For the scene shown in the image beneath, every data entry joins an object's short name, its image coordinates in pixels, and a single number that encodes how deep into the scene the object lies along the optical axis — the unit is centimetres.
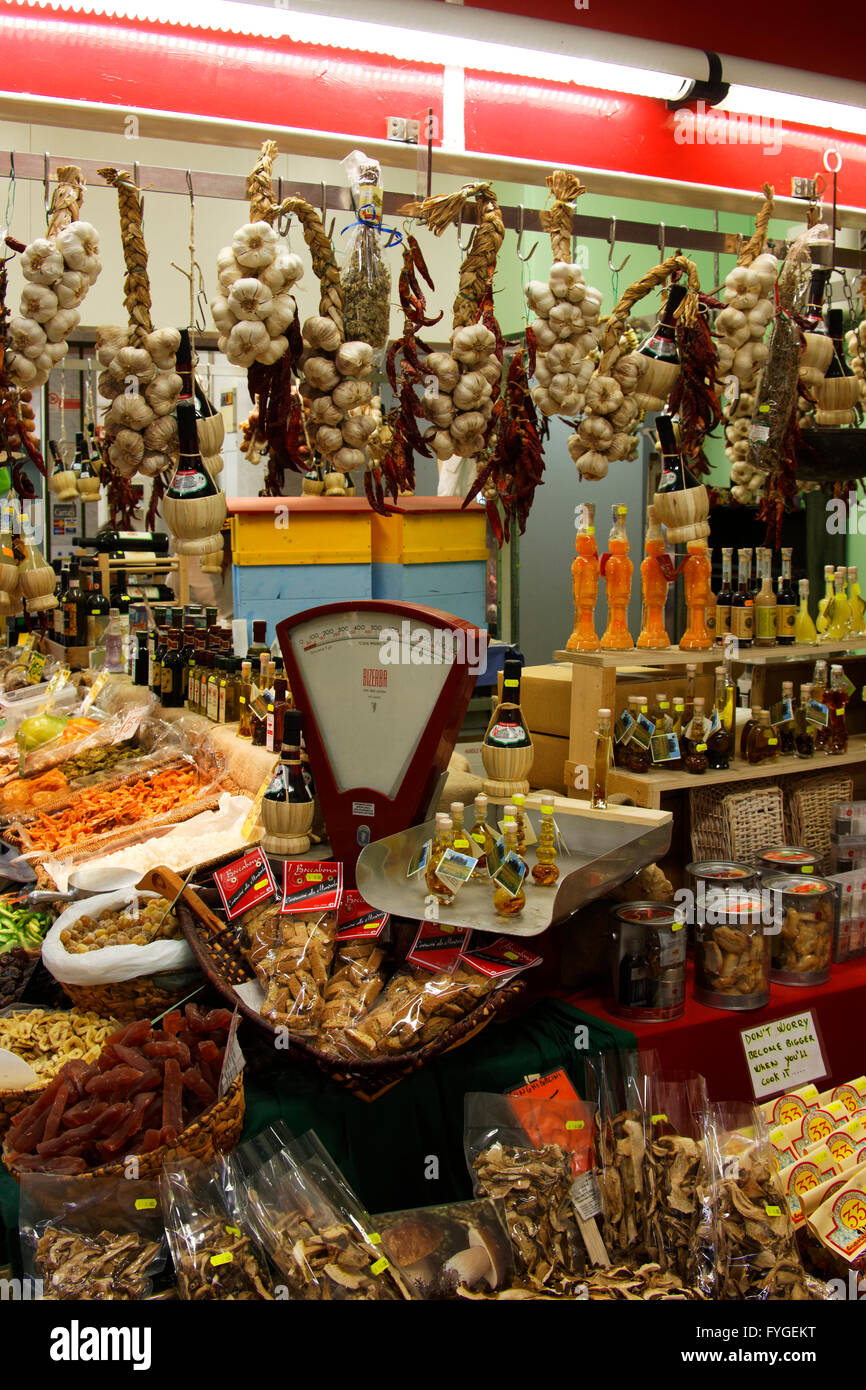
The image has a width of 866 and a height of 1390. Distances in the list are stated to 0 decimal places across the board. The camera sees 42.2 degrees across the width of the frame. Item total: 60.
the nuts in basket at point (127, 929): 209
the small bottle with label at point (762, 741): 311
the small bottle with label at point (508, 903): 200
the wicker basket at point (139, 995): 204
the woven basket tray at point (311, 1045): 178
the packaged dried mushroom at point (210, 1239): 150
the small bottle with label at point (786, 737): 327
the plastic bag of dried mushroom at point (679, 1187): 163
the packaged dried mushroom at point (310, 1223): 152
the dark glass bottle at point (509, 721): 236
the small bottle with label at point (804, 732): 323
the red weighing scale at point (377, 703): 212
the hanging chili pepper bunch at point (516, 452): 284
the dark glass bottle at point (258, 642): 351
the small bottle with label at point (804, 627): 344
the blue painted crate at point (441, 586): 462
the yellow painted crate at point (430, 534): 456
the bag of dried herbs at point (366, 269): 255
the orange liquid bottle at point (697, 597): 310
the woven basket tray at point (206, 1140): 163
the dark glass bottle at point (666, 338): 293
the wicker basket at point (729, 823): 297
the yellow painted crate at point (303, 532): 429
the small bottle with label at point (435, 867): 206
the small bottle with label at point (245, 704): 321
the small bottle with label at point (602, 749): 276
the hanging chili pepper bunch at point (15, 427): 235
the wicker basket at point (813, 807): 327
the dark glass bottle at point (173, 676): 390
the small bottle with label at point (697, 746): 291
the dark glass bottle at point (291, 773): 229
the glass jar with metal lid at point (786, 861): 276
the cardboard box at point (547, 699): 315
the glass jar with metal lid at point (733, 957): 243
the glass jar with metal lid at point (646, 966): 230
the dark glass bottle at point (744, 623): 322
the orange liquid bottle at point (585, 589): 294
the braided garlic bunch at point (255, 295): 232
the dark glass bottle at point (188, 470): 242
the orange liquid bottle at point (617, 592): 297
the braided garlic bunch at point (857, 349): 396
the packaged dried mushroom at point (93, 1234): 152
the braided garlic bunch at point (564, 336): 273
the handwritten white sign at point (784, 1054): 240
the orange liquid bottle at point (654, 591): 307
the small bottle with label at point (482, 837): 217
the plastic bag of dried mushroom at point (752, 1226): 159
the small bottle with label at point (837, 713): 330
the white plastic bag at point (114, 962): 198
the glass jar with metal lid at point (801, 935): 261
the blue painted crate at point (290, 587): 437
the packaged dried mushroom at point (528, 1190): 161
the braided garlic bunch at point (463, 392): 262
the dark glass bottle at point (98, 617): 511
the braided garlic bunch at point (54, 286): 229
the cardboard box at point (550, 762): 317
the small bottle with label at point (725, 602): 327
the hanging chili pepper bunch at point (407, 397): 267
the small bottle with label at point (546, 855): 213
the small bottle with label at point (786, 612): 331
